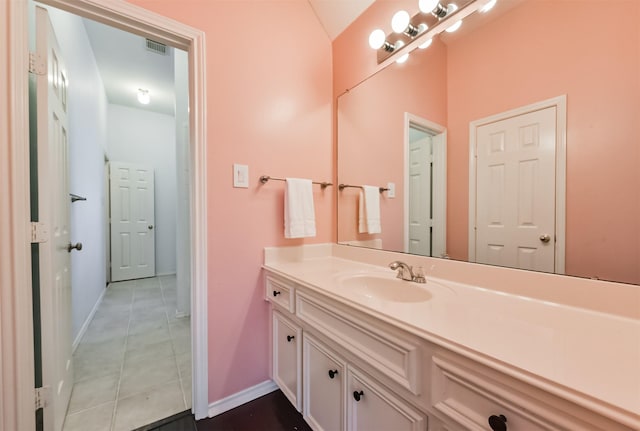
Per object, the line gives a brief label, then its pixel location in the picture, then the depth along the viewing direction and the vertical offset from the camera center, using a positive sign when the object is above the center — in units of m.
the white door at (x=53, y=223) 1.03 -0.05
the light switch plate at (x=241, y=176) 1.37 +0.20
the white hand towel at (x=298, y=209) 1.48 +0.02
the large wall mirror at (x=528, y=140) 0.75 +0.27
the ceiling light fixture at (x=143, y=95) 3.58 +1.68
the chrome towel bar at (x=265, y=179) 1.45 +0.20
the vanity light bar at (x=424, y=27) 1.08 +0.88
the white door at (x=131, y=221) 3.82 -0.14
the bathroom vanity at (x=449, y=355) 0.45 -0.33
